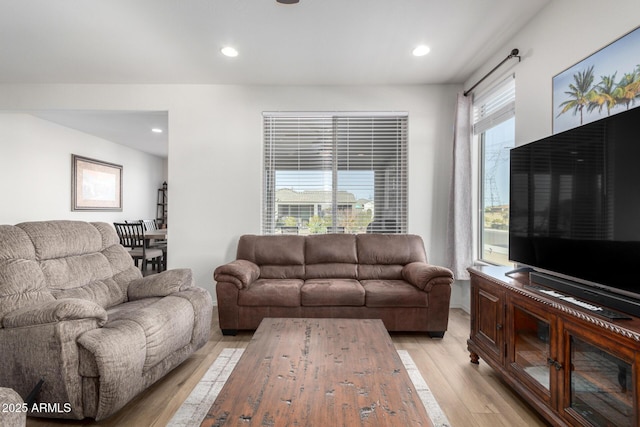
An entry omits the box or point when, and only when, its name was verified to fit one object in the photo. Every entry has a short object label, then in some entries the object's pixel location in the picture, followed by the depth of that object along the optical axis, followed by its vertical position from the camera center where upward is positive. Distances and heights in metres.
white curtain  3.62 +0.26
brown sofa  2.98 -0.78
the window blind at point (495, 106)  3.03 +1.11
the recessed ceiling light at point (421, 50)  3.02 +1.54
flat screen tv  1.44 +0.04
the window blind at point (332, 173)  4.08 +0.50
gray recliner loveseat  1.65 -0.65
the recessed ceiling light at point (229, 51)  3.05 +1.54
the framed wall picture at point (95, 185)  5.79 +0.51
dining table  5.07 -0.38
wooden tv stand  1.28 -0.69
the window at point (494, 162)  3.13 +0.54
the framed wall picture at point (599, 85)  1.75 +0.79
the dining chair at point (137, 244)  5.09 -0.54
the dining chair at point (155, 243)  5.88 -0.61
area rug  1.76 -1.12
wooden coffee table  1.15 -0.73
